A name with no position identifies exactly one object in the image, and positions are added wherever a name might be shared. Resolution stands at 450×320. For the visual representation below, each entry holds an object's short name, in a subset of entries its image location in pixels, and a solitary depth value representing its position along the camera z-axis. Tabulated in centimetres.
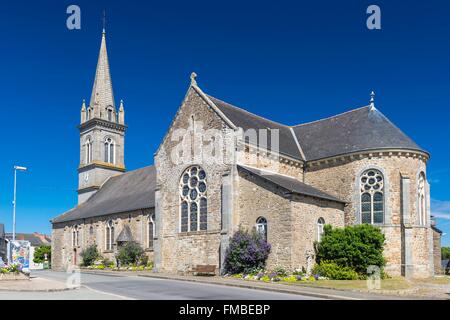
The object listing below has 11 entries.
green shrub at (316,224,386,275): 2873
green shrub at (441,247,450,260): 10898
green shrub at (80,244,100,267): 4616
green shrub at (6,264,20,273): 2481
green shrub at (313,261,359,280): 2745
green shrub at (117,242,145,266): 4022
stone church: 2972
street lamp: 3581
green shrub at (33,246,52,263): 8527
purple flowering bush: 2877
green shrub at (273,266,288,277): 2766
